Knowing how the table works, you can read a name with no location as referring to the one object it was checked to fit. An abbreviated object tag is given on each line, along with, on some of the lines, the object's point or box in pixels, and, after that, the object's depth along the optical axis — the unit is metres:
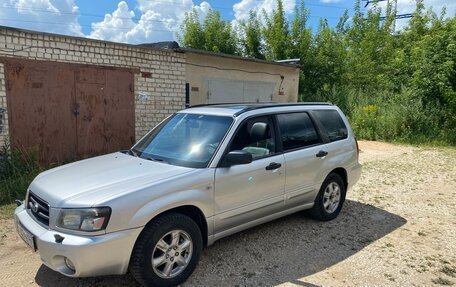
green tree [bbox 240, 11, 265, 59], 21.84
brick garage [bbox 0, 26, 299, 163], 7.19
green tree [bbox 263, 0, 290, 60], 20.31
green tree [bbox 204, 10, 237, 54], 22.14
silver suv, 2.97
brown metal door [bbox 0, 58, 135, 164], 7.24
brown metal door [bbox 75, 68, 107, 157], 8.12
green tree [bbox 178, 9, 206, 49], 22.67
